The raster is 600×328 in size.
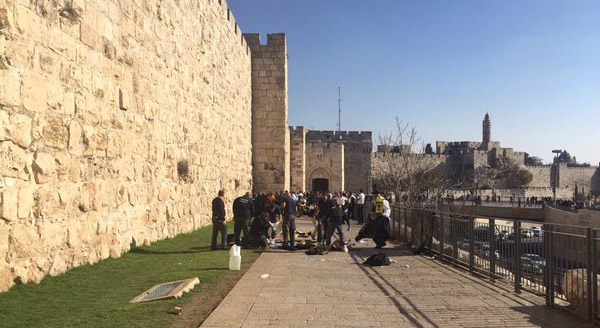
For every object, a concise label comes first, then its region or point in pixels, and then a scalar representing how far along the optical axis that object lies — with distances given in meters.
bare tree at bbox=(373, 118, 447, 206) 23.72
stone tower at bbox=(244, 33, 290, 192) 23.41
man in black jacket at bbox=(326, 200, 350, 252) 11.34
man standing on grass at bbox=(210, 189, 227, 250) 10.38
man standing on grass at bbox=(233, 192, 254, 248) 11.00
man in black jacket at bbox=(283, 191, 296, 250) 11.26
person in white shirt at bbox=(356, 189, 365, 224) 20.20
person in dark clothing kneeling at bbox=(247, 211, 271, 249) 11.09
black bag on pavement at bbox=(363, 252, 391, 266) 8.76
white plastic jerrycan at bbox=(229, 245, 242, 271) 7.90
